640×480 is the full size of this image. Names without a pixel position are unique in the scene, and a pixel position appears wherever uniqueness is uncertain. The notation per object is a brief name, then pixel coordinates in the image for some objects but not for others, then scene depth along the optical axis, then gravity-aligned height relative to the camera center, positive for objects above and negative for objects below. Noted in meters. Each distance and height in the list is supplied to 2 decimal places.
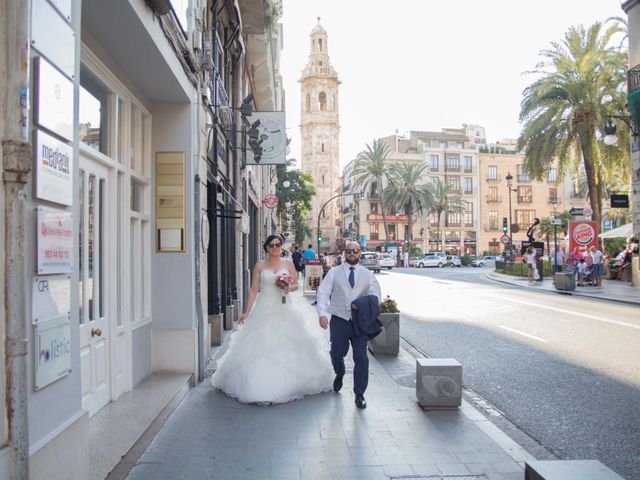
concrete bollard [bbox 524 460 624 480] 3.21 -1.30
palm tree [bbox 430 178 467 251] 75.70 +6.17
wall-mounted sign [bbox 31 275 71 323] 2.99 -0.27
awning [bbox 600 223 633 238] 31.05 +0.65
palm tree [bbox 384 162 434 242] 70.44 +6.51
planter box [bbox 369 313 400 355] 9.52 -1.53
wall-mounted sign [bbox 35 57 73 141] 3.00 +0.82
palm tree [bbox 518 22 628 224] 25.88 +6.63
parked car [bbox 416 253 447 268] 62.06 -1.66
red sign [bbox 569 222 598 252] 25.39 +0.42
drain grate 4.21 -1.71
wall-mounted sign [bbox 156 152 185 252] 7.34 +0.67
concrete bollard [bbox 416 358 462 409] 6.19 -1.52
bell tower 91.94 +19.72
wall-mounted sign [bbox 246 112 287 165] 14.80 +2.82
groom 6.36 -0.60
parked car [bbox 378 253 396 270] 51.94 -1.45
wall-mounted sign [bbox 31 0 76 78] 2.99 +1.19
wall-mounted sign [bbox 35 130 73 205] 2.99 +0.43
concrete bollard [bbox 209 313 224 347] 10.08 -1.43
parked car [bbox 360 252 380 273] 41.97 -1.09
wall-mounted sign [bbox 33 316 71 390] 3.01 -0.56
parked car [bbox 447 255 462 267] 63.38 -1.72
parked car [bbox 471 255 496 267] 64.24 -1.88
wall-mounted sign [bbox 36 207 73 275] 2.99 +0.05
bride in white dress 6.36 -1.22
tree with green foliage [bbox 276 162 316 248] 49.72 +4.83
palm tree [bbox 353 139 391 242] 70.25 +9.93
